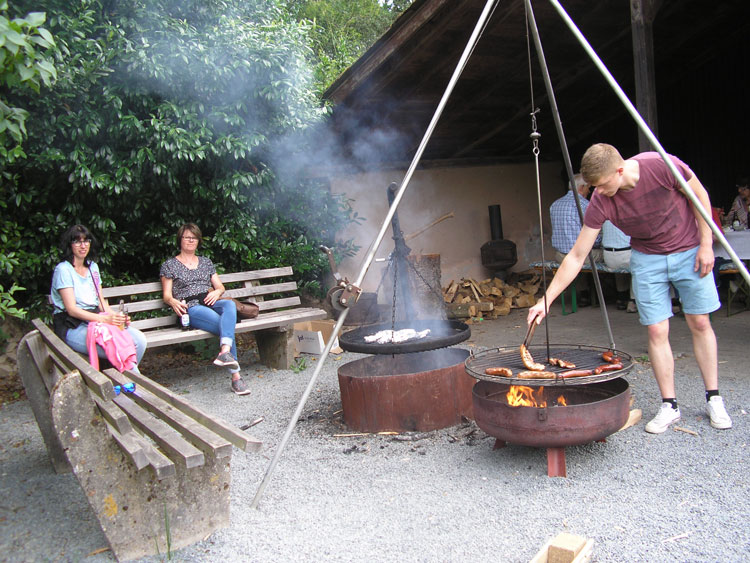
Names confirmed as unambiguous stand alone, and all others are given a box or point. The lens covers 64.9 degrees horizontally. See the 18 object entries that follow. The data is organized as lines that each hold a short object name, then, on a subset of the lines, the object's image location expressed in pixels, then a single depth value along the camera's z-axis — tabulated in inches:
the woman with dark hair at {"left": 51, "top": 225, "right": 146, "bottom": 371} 188.6
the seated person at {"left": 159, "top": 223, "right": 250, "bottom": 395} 221.5
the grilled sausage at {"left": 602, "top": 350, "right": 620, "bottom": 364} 134.8
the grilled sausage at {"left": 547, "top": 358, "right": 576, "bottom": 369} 133.5
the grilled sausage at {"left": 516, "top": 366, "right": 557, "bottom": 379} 123.4
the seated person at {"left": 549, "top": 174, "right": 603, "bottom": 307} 303.4
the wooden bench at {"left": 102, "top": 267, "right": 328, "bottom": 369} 221.8
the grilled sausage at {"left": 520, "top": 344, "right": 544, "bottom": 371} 132.6
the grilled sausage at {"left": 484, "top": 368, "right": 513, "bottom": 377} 128.2
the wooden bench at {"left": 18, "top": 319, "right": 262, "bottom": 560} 96.1
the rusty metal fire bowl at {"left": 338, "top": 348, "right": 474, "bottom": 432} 159.9
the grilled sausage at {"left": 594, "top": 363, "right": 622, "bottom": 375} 125.6
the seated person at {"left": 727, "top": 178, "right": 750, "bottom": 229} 312.5
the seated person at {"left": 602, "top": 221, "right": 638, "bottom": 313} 290.7
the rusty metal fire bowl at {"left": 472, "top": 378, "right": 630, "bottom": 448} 120.9
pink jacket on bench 173.9
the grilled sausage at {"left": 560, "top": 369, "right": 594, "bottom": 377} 124.3
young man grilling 136.8
